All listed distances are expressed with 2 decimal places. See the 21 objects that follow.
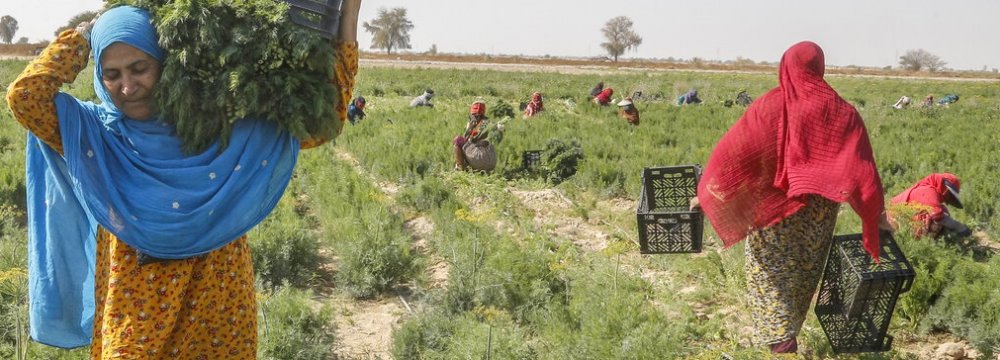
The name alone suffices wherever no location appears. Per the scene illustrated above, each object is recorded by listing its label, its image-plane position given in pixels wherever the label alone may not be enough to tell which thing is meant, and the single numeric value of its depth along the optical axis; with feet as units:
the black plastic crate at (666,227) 16.24
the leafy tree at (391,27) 275.39
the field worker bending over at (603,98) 55.16
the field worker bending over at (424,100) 55.88
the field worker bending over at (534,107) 50.29
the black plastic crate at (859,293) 12.37
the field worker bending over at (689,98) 64.28
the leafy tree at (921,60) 255.97
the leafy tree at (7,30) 260.99
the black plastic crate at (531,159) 31.04
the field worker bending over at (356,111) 44.01
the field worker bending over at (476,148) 29.45
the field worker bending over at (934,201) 19.69
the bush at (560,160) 29.89
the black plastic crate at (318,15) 7.68
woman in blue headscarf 7.47
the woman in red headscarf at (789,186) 11.62
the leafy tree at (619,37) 280.92
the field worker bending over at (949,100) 71.83
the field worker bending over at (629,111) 45.61
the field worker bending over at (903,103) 64.88
